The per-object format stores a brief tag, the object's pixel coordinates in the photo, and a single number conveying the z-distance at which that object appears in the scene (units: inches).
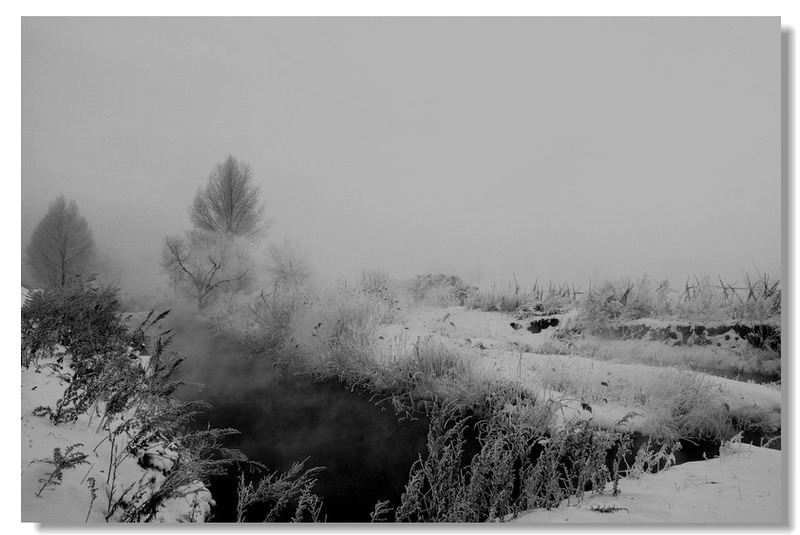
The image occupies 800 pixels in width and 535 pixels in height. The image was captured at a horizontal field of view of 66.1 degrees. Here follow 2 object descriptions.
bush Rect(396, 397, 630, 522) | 101.4
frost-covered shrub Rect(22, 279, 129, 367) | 124.0
